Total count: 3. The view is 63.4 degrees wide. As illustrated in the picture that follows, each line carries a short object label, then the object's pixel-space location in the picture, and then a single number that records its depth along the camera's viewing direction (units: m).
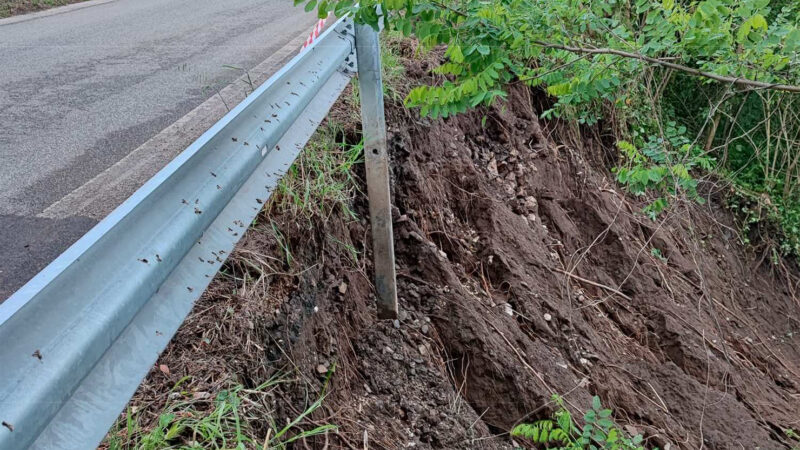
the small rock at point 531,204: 5.40
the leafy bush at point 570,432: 2.97
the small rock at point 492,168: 5.34
